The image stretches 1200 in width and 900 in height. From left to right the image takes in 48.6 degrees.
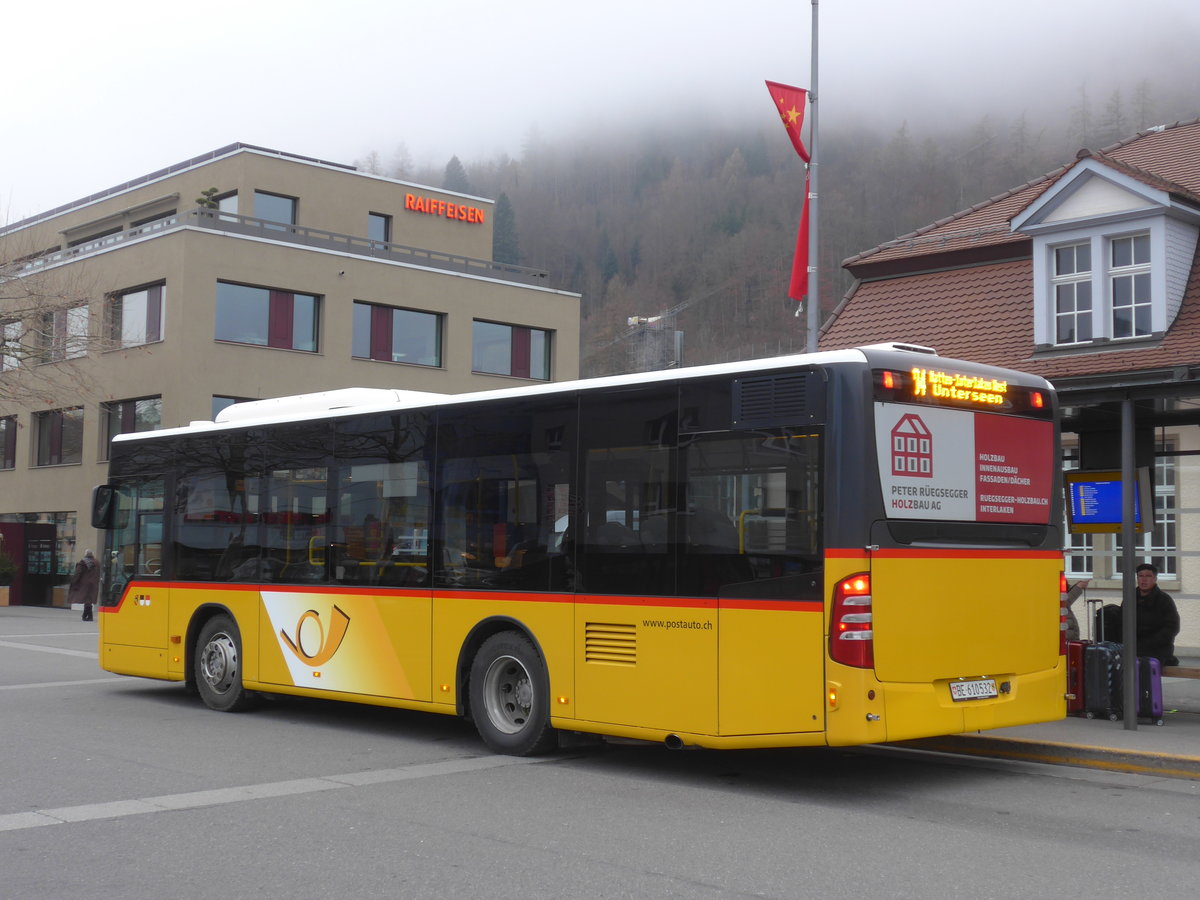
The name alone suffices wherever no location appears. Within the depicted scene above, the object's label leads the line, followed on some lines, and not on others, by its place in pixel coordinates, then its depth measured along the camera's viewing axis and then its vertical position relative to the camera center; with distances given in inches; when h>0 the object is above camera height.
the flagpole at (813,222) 716.0 +188.6
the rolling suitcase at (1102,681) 477.4 -45.8
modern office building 1489.9 +273.9
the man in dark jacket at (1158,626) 513.7 -27.5
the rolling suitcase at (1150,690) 469.4 -47.7
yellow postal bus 331.0 -1.9
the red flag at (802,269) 779.4 +164.5
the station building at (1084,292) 664.4 +139.9
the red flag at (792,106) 761.0 +254.9
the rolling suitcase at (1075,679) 483.8 -45.7
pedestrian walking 1290.6 -41.0
